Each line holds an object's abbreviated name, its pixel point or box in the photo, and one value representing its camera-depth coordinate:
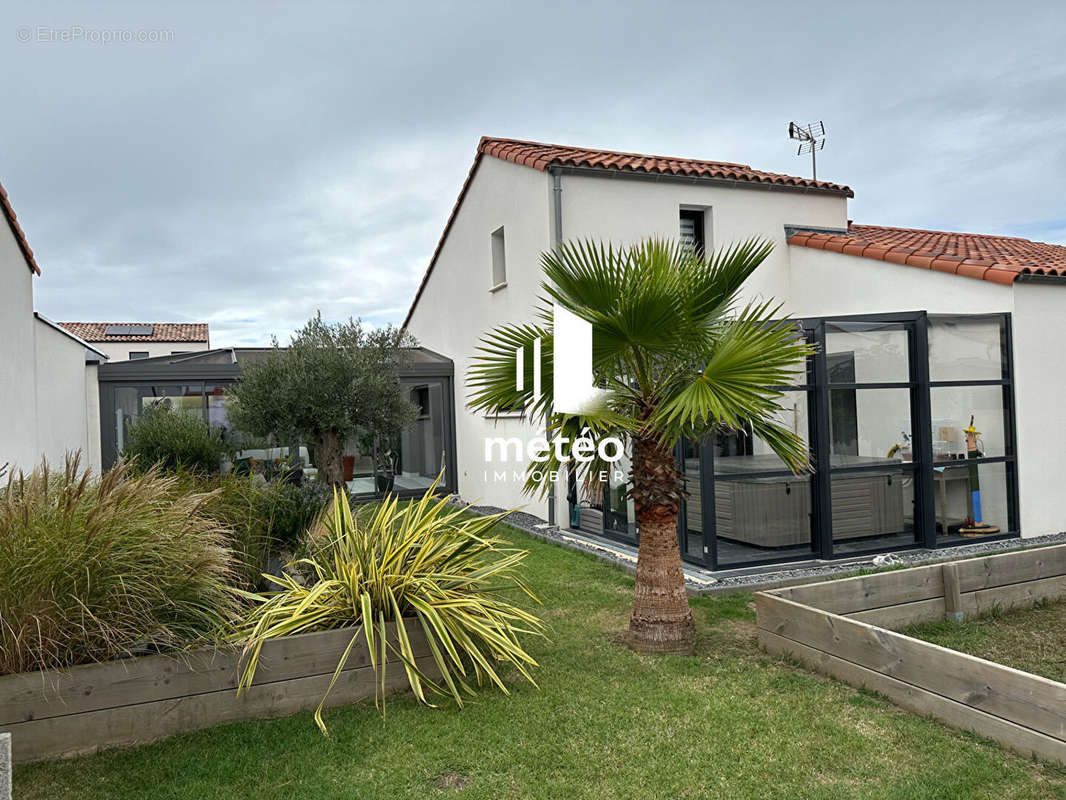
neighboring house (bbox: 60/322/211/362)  45.94
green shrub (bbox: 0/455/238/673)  3.64
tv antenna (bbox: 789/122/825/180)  14.76
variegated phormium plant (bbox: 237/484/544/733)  4.30
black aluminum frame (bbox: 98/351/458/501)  12.65
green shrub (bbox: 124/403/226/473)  10.45
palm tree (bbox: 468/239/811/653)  4.89
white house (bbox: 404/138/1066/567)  7.84
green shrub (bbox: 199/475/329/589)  5.70
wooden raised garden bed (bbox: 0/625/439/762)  3.64
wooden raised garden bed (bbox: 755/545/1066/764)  3.46
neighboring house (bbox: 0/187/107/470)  7.32
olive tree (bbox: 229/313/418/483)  9.70
